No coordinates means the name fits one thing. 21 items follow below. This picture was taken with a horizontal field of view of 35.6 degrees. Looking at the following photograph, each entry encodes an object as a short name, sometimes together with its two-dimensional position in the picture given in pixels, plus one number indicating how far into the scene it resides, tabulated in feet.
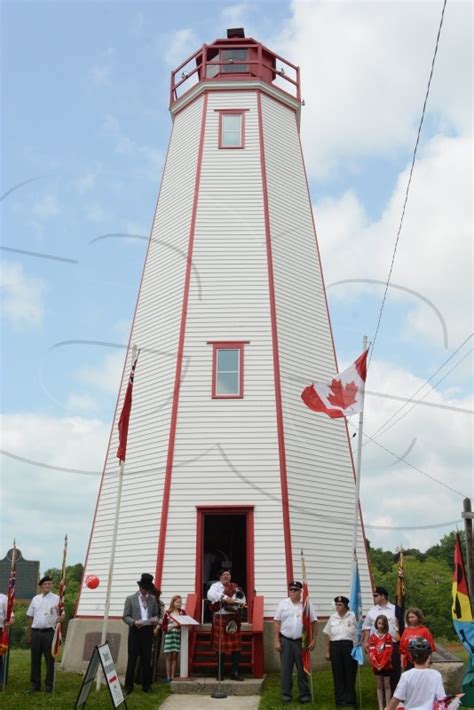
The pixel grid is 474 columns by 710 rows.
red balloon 44.77
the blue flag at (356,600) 36.13
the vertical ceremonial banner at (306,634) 35.58
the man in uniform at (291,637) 35.73
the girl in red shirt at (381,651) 31.50
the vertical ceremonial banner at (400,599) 33.12
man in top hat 38.55
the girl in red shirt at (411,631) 29.27
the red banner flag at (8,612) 37.60
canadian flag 42.16
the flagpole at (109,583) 38.22
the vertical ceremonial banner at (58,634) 37.27
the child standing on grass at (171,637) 42.09
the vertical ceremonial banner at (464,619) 30.89
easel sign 31.01
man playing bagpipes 40.22
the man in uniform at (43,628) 37.55
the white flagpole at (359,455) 39.60
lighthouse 49.08
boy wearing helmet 20.02
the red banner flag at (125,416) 43.52
